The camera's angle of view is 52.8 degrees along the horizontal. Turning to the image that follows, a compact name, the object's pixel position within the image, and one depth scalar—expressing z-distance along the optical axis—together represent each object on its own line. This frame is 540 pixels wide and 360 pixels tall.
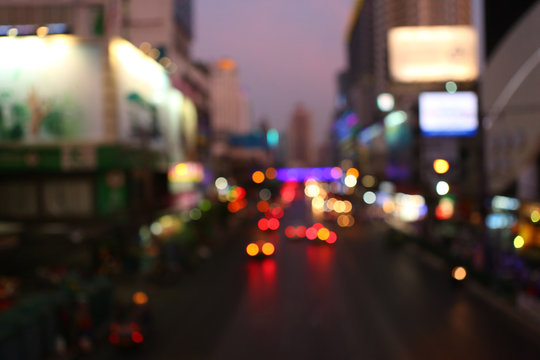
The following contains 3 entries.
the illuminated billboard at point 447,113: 39.62
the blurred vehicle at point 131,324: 14.56
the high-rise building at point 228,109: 180.50
